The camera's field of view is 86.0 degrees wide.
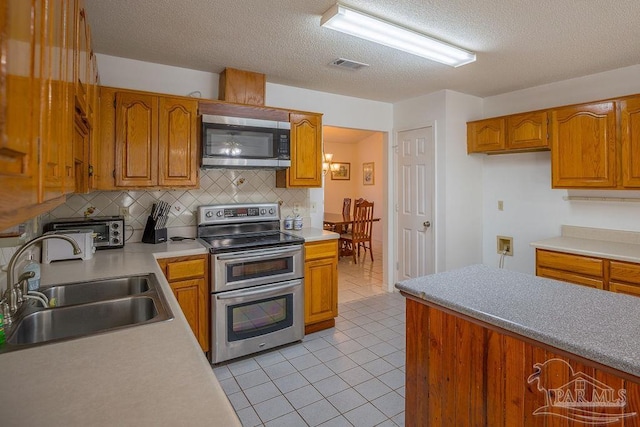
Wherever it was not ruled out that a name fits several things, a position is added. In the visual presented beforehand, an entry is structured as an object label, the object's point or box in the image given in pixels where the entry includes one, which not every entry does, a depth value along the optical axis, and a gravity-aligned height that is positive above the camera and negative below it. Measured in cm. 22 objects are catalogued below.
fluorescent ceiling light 210 +127
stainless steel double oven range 268 -53
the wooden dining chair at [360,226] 599 -11
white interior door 401 +21
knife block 285 -11
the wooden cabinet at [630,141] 277 +64
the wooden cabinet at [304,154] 332 +66
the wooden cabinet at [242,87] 308 +122
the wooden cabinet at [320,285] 318 -62
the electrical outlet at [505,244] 400 -29
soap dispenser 154 -26
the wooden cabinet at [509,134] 334 +90
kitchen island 108 -49
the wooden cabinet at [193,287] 255 -51
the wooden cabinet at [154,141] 261 +63
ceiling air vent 293 +136
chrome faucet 128 -22
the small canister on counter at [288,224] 360 -4
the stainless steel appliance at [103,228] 251 -5
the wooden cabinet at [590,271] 260 -42
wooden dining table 605 -4
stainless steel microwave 284 +68
